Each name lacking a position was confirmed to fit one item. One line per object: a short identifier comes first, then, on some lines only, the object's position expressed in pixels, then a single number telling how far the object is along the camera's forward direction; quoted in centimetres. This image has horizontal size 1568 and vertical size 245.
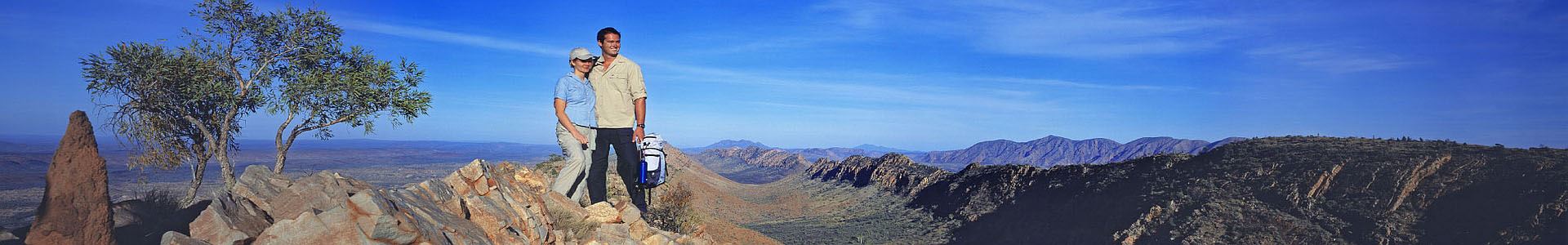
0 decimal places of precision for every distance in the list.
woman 773
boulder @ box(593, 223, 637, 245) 851
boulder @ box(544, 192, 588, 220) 857
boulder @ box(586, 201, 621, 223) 882
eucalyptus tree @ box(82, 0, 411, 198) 1364
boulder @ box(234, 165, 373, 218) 538
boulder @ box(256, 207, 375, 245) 476
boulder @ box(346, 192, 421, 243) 506
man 803
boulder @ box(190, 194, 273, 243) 463
